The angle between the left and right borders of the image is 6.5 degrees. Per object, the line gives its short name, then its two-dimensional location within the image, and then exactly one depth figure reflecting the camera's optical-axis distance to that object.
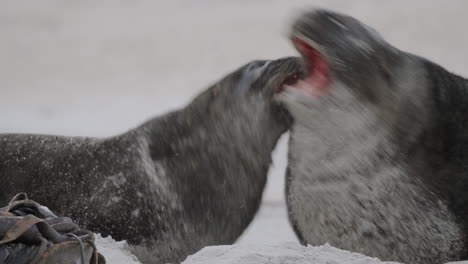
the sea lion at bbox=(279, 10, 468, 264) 11.82
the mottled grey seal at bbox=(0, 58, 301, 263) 12.02
